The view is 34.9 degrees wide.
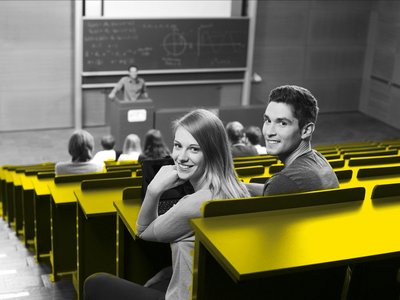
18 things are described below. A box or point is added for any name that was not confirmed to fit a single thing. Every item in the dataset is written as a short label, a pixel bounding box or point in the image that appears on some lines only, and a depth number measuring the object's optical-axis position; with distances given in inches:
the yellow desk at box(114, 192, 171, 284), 127.0
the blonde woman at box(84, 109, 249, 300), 106.0
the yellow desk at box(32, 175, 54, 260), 199.8
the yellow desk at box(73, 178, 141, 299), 145.6
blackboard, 458.0
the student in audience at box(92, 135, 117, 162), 322.3
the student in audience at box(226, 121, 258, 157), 294.8
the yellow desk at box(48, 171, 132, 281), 177.2
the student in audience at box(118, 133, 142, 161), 312.1
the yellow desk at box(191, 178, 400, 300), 80.1
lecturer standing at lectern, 439.2
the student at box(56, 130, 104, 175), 240.2
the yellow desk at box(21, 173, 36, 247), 235.0
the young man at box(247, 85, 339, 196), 110.9
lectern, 418.0
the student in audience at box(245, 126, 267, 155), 315.3
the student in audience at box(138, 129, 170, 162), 278.7
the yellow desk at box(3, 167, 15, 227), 288.5
